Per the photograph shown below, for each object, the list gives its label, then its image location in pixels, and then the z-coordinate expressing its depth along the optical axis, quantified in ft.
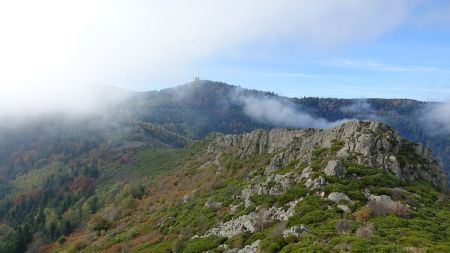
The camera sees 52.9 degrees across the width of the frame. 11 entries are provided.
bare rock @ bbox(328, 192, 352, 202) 168.66
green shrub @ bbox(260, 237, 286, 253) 136.87
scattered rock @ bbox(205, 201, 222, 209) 250.27
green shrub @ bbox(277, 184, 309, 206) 184.03
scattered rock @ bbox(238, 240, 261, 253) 148.46
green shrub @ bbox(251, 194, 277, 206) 193.07
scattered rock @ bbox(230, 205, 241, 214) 219.71
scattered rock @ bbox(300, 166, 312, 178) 204.60
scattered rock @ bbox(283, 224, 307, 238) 142.51
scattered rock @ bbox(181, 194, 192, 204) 324.11
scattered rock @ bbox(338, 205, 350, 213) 159.31
